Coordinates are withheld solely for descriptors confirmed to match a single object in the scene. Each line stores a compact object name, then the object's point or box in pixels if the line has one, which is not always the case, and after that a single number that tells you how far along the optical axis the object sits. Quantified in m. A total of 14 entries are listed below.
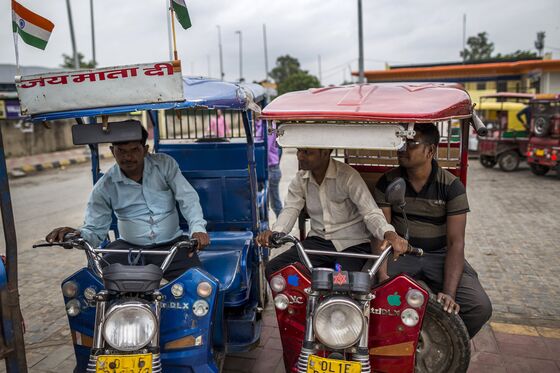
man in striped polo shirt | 2.81
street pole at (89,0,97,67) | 17.32
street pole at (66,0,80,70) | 15.61
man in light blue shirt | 3.17
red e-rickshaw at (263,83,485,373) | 2.18
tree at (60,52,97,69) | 30.43
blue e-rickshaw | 2.60
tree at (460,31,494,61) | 49.84
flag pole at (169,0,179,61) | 2.60
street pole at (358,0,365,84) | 13.80
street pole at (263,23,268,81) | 39.63
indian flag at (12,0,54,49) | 2.37
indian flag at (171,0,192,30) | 2.73
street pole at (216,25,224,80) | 40.08
